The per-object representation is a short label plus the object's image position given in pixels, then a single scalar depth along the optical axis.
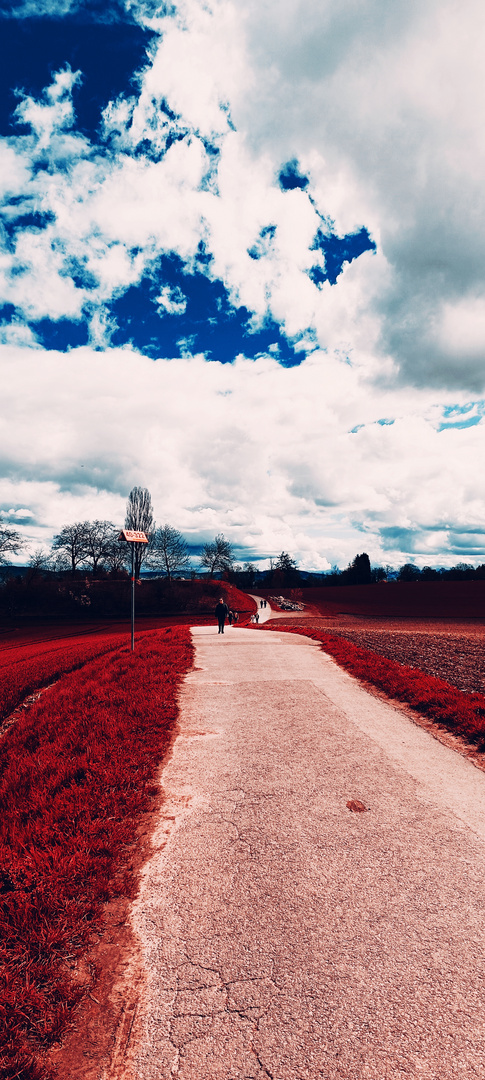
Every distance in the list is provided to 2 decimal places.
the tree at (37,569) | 69.62
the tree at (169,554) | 78.50
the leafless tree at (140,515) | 73.19
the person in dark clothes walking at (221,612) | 22.55
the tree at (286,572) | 121.06
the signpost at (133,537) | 13.53
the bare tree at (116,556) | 73.48
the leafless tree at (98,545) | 74.94
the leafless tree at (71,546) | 75.50
